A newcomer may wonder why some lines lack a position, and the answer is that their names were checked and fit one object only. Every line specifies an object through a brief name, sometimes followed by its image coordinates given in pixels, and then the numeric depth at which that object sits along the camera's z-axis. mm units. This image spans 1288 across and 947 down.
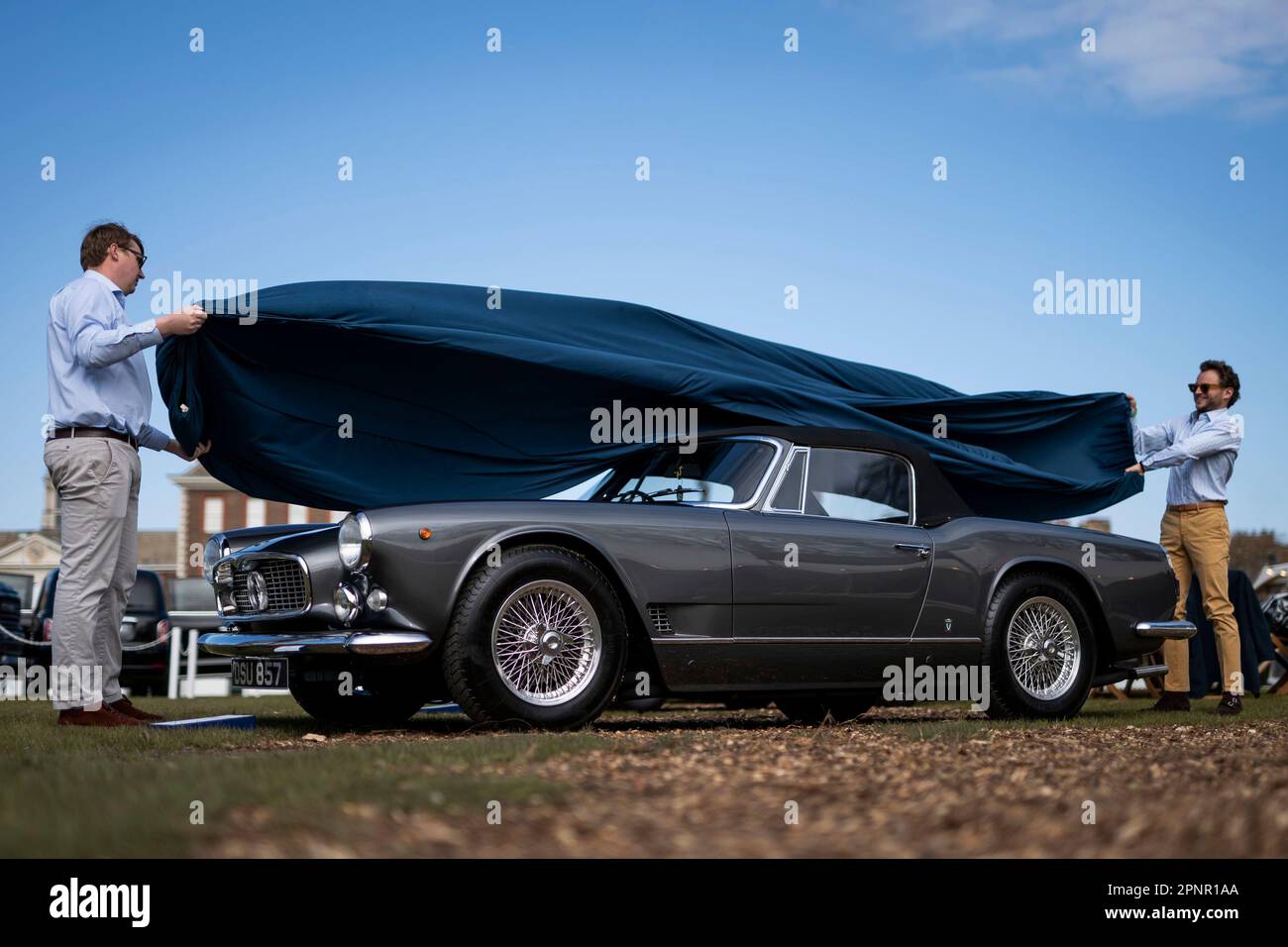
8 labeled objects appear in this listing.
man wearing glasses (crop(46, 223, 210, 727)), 6141
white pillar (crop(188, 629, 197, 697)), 15541
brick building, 58219
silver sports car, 5512
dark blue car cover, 6820
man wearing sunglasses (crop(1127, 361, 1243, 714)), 8375
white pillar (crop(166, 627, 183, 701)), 15923
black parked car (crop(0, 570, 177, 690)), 16141
